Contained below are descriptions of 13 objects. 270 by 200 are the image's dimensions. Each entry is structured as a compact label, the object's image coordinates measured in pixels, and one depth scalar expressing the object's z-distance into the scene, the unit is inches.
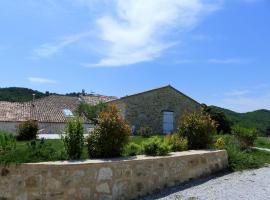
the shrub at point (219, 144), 261.0
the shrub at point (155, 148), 206.4
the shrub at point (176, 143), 232.6
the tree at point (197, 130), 247.6
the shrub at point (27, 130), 418.1
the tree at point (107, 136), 189.0
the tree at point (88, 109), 758.8
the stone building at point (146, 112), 694.0
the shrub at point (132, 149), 204.3
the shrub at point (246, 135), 347.6
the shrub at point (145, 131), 597.2
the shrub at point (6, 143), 170.6
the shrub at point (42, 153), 171.2
